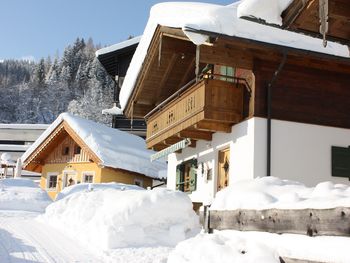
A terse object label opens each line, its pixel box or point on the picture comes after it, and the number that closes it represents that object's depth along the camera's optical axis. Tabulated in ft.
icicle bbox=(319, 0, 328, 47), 20.59
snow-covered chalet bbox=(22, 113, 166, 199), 79.25
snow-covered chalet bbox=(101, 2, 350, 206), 37.73
